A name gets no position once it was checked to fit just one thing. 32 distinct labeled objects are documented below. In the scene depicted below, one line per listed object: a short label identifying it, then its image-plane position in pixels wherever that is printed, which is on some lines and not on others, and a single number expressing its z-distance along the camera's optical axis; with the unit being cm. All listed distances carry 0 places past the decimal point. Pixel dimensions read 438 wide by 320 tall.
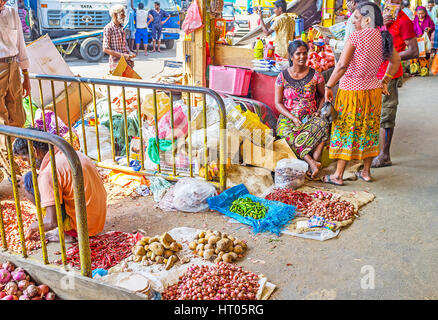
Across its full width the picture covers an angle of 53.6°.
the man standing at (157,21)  1806
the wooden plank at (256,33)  1034
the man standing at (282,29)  835
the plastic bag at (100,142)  527
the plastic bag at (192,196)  416
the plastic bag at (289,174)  463
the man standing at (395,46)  493
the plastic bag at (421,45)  875
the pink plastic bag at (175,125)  483
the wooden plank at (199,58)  662
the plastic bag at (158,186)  445
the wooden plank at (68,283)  244
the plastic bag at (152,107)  530
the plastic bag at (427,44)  1124
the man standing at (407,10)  1075
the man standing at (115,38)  697
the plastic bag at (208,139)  470
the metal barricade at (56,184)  246
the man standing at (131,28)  1702
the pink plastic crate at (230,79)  611
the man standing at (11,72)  442
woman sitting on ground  509
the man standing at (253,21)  1636
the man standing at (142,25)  1736
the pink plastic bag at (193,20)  648
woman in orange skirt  431
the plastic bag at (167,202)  423
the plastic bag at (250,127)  495
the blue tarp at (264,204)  378
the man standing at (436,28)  1315
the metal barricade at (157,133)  412
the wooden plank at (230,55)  695
